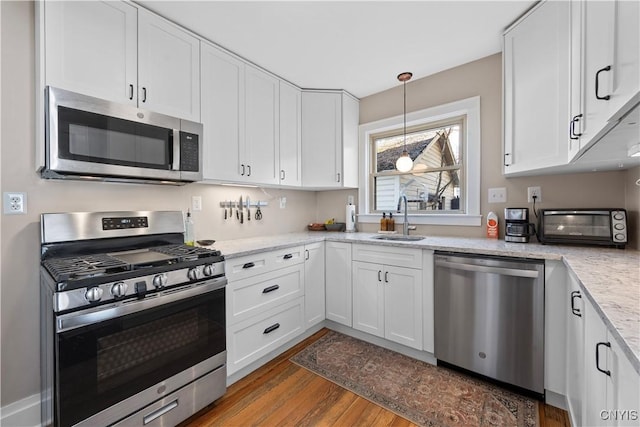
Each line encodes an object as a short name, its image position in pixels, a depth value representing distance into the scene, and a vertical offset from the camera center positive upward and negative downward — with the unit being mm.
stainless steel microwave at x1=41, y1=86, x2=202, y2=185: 1377 +397
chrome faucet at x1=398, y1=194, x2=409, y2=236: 2668 -141
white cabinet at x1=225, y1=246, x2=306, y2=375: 1862 -710
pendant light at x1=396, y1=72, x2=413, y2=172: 2482 +464
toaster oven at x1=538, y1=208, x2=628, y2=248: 1680 -103
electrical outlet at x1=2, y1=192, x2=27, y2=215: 1443 +40
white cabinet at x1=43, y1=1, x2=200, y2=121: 1414 +924
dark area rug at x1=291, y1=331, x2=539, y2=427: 1562 -1186
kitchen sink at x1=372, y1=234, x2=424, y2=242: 2505 -258
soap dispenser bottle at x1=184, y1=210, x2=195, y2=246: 2131 -166
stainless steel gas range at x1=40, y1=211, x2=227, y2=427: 1152 -555
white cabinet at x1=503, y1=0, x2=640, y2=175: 821 +578
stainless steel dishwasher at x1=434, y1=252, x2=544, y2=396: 1646 -696
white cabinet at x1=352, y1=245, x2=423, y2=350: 2121 -708
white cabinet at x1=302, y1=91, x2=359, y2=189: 2908 +774
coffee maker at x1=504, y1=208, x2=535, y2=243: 1983 -110
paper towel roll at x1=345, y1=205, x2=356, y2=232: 3111 -74
